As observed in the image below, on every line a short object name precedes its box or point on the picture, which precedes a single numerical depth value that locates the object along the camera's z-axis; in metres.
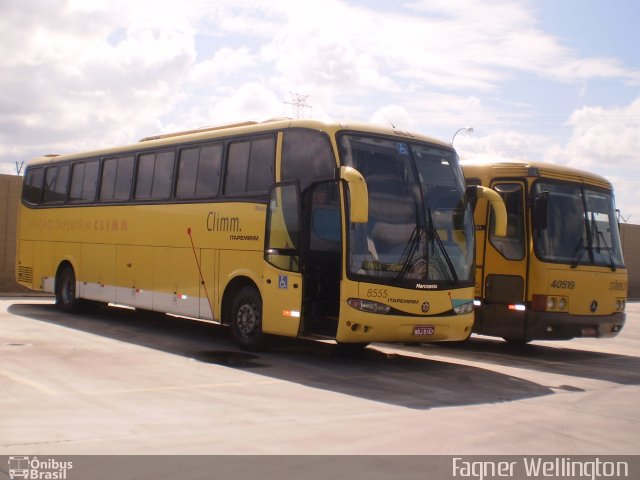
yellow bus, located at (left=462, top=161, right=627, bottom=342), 14.31
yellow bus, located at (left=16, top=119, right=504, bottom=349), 11.87
